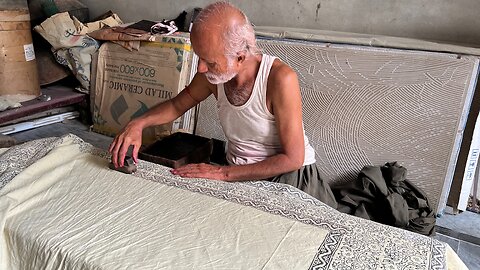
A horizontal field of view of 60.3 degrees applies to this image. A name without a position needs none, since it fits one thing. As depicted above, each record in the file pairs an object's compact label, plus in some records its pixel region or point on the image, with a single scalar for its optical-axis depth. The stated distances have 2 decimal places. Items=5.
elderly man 1.39
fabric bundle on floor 1.84
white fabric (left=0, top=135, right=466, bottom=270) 0.97
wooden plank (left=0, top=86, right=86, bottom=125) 3.13
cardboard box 3.03
